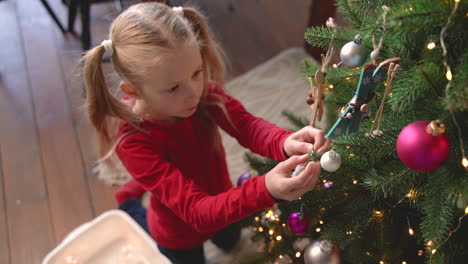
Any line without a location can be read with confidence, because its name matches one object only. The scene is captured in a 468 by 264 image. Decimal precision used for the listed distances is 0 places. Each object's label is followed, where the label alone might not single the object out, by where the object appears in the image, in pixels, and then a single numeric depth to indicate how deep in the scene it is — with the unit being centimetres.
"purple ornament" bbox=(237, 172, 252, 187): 125
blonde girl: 79
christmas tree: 48
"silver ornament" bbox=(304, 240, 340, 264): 77
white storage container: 127
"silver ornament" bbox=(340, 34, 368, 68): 57
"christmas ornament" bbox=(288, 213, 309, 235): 81
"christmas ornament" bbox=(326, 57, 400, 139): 55
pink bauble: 47
